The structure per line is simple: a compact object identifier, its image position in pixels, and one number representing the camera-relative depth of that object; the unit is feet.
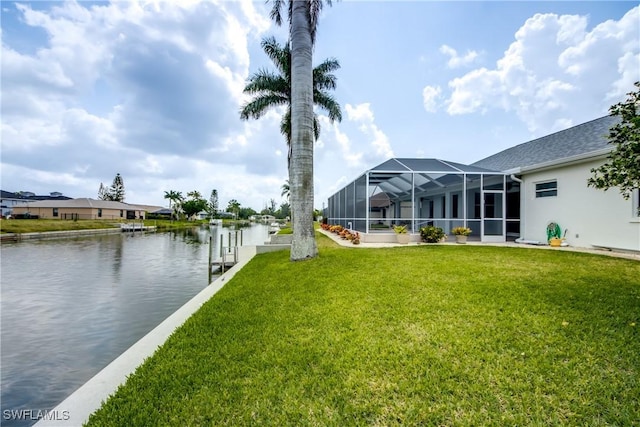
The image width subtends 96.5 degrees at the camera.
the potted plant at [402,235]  41.45
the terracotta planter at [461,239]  41.65
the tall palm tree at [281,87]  52.19
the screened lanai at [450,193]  43.14
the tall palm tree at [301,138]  27.43
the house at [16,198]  179.75
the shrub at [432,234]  41.16
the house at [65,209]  161.79
